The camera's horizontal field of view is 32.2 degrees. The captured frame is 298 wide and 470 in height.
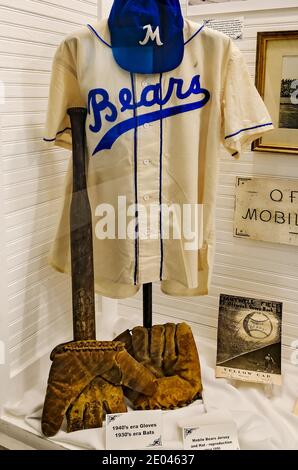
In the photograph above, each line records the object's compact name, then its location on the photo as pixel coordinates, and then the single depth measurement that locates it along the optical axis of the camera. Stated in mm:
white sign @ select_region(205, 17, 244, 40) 1364
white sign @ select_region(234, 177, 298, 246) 1420
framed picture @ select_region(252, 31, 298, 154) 1319
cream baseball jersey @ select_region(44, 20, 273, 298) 1149
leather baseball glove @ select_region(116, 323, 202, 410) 1314
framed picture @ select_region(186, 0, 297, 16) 1312
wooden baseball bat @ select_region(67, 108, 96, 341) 1187
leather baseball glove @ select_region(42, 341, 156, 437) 1196
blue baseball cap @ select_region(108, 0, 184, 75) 1096
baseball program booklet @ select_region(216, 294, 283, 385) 1392
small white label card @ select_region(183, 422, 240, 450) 1121
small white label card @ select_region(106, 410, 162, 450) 1133
